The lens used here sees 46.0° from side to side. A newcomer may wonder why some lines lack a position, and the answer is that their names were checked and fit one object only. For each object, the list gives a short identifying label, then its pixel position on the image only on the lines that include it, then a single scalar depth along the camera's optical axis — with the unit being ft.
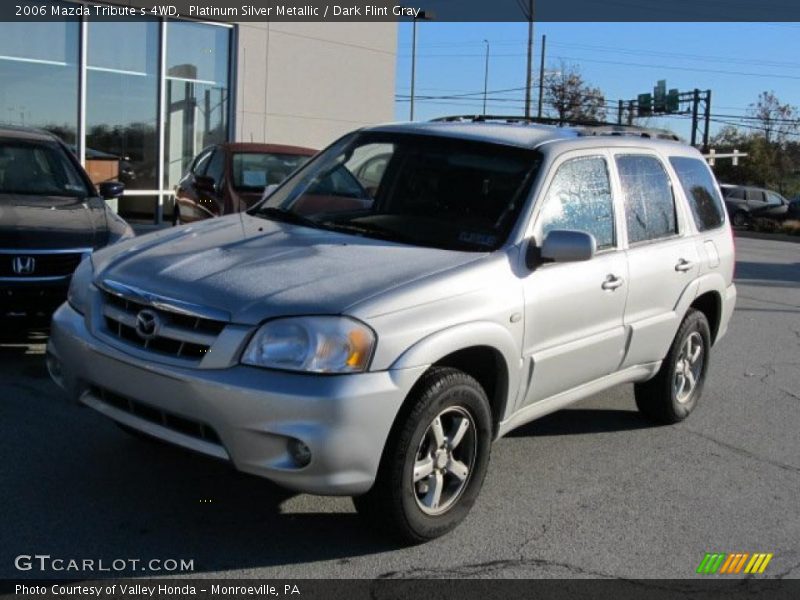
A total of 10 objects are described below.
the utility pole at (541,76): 160.25
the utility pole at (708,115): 195.31
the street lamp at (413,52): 142.09
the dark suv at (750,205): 127.24
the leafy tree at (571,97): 197.57
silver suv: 12.00
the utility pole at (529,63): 122.09
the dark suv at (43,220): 21.09
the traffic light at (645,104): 193.16
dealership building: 46.42
